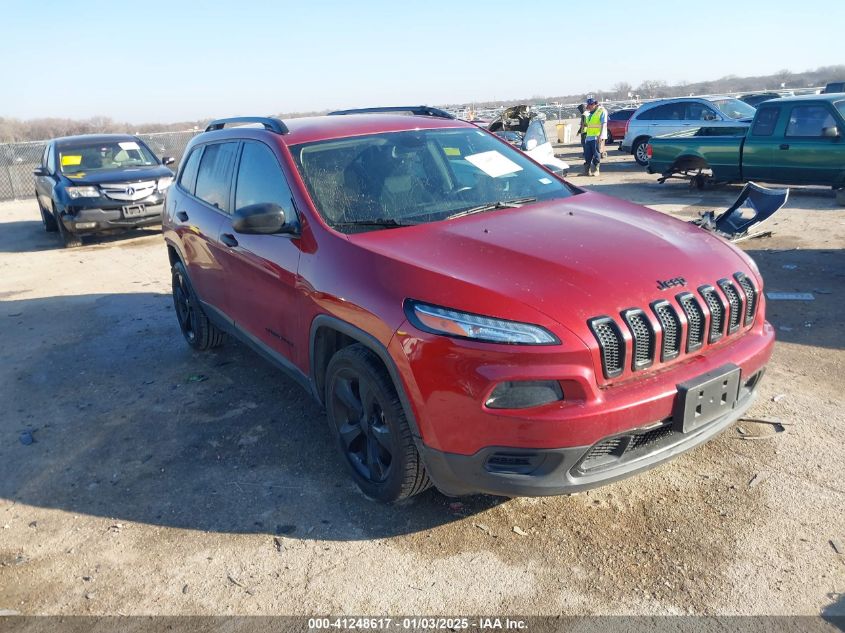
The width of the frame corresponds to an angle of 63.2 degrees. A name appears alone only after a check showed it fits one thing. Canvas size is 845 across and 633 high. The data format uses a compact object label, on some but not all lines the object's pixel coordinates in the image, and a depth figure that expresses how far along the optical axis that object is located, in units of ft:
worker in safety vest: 52.70
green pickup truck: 35.91
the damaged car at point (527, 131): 44.01
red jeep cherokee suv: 8.93
